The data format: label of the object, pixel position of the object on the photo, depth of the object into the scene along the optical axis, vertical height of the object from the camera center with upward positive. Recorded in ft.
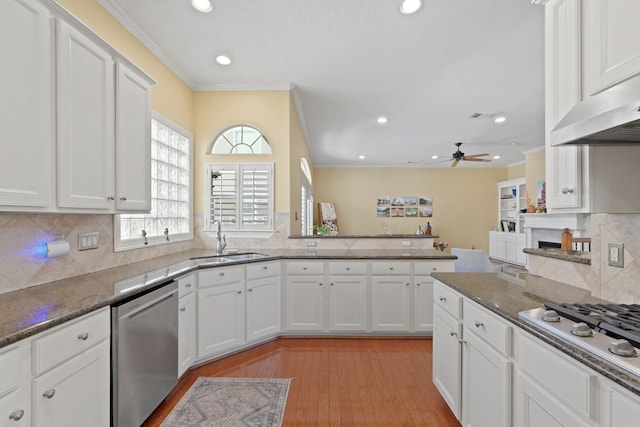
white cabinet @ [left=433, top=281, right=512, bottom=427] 4.54 -2.58
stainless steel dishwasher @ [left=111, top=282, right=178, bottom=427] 5.30 -2.73
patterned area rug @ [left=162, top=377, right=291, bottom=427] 6.51 -4.36
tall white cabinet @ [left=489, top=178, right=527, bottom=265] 25.59 -1.11
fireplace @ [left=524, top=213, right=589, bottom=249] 18.21 -0.90
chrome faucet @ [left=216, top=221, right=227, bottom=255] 11.12 -1.13
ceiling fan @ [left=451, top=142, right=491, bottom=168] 21.12 +3.91
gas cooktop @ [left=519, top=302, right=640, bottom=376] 2.98 -1.34
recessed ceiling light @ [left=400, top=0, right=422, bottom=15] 7.41 +5.06
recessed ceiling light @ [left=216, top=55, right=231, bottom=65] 10.09 +5.08
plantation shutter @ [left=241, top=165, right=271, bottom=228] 12.28 +0.80
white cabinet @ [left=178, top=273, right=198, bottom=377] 7.66 -2.81
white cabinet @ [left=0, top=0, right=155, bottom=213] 4.44 +1.68
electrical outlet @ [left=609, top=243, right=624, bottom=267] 4.98 -0.66
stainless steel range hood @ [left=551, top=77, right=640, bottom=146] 3.40 +1.12
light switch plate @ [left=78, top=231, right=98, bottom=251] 6.79 -0.63
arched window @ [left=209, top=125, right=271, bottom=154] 12.49 +2.89
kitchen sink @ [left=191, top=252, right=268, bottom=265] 9.08 -1.48
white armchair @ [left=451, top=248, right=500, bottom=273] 16.08 -2.47
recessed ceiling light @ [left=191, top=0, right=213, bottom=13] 7.49 +5.11
